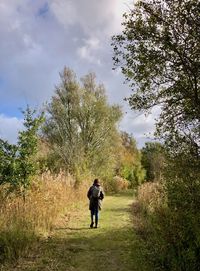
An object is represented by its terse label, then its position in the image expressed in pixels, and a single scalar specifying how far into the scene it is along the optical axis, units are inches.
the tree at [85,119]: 760.4
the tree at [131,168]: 885.8
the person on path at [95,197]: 327.1
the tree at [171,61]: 197.5
